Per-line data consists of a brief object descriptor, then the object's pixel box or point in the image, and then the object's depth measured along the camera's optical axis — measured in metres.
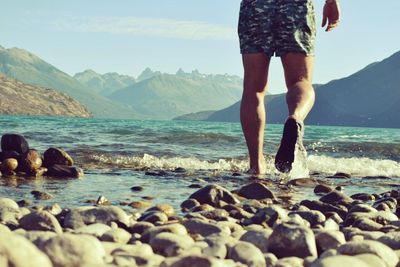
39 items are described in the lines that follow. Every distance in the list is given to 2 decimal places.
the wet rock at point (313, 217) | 3.06
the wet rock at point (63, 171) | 5.74
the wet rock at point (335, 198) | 4.02
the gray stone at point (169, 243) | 2.12
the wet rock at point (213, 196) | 3.84
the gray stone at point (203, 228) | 2.61
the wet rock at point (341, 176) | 6.95
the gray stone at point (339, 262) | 1.66
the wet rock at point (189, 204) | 3.73
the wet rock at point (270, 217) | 3.03
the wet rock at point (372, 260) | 1.83
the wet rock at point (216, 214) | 3.19
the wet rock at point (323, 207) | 3.58
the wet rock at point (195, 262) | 1.58
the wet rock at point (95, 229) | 2.41
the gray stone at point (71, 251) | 1.58
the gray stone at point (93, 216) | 2.81
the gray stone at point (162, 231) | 2.42
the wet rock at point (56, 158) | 6.54
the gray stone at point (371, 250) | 1.98
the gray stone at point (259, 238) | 2.30
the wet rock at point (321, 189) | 4.92
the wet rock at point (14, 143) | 6.92
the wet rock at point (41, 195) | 4.14
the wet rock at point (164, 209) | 3.41
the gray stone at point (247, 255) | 1.96
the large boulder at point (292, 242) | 2.20
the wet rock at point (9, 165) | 5.98
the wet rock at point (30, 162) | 6.05
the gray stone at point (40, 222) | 2.47
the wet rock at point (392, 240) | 2.33
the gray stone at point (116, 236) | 2.33
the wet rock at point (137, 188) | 4.77
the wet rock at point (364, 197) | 4.60
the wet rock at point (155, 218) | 2.98
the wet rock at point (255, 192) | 4.25
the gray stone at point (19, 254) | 1.30
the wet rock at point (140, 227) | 2.69
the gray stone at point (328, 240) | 2.34
